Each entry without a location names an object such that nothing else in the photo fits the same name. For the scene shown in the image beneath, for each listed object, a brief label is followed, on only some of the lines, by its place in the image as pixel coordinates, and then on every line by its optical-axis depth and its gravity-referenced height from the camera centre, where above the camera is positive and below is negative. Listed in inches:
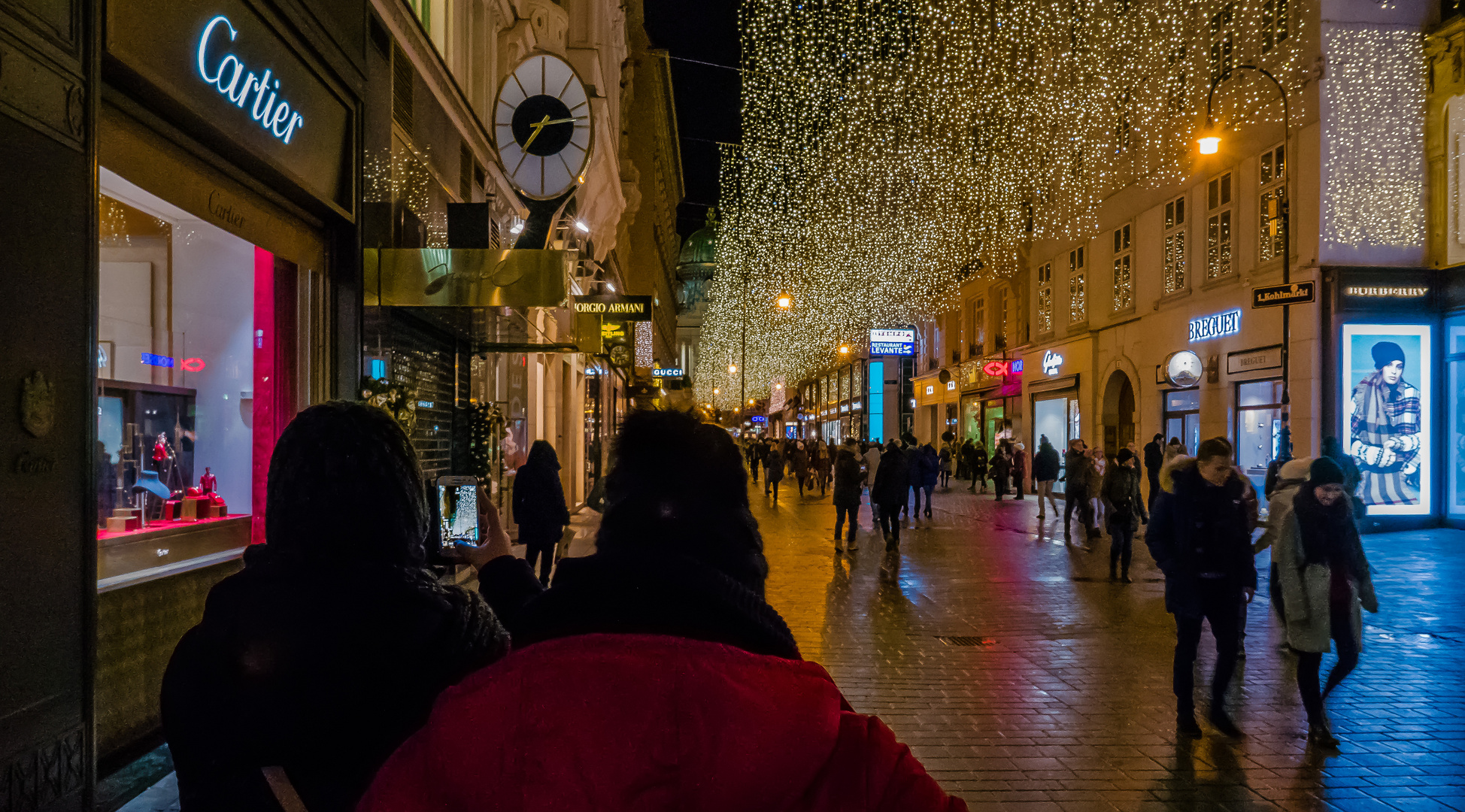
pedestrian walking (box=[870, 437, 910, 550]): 613.3 -46.3
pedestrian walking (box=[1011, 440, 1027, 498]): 1069.8 -58.4
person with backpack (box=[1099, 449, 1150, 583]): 497.0 -49.6
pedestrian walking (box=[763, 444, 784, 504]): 1157.7 -66.8
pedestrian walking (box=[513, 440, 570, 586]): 435.5 -41.3
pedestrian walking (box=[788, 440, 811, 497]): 1244.5 -68.4
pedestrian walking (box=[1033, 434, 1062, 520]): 836.0 -46.9
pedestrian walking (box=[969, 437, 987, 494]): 1244.5 -65.3
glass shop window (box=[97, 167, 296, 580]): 226.8 +9.1
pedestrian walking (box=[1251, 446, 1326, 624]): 273.9 -26.9
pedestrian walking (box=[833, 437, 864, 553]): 601.6 -47.2
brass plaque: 364.2 +51.9
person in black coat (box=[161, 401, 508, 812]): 74.5 -20.5
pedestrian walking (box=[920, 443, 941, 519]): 884.0 -53.2
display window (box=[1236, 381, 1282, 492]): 762.8 -10.9
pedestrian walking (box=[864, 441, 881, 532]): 799.0 -42.3
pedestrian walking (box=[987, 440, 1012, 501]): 1059.3 -64.0
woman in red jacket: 46.1 -16.0
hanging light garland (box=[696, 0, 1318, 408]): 671.8 +240.0
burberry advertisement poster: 714.8 -0.8
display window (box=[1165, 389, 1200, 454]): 875.4 -3.7
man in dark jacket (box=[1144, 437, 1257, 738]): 244.8 -39.1
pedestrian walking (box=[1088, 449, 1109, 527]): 643.5 -45.6
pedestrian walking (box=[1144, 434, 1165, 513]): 784.9 -36.3
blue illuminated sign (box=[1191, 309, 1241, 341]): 805.2 +75.8
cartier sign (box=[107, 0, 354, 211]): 194.2 +79.9
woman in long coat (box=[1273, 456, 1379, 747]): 243.1 -42.4
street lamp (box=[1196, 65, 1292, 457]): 652.1 +134.9
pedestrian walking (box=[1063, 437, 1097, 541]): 637.9 -45.1
